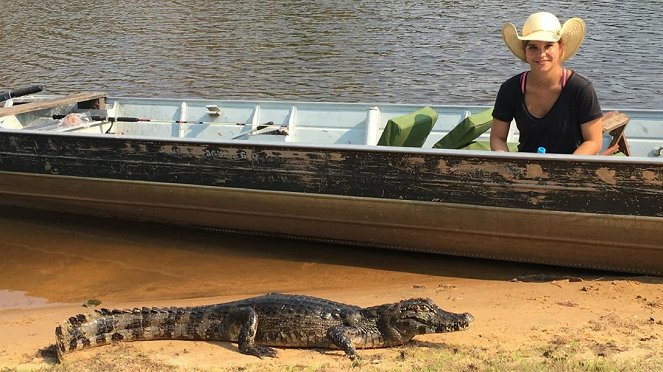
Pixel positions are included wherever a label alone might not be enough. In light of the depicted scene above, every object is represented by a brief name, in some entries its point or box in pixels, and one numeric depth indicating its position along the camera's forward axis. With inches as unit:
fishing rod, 396.2
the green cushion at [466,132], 283.4
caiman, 199.9
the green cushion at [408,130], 294.2
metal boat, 253.9
